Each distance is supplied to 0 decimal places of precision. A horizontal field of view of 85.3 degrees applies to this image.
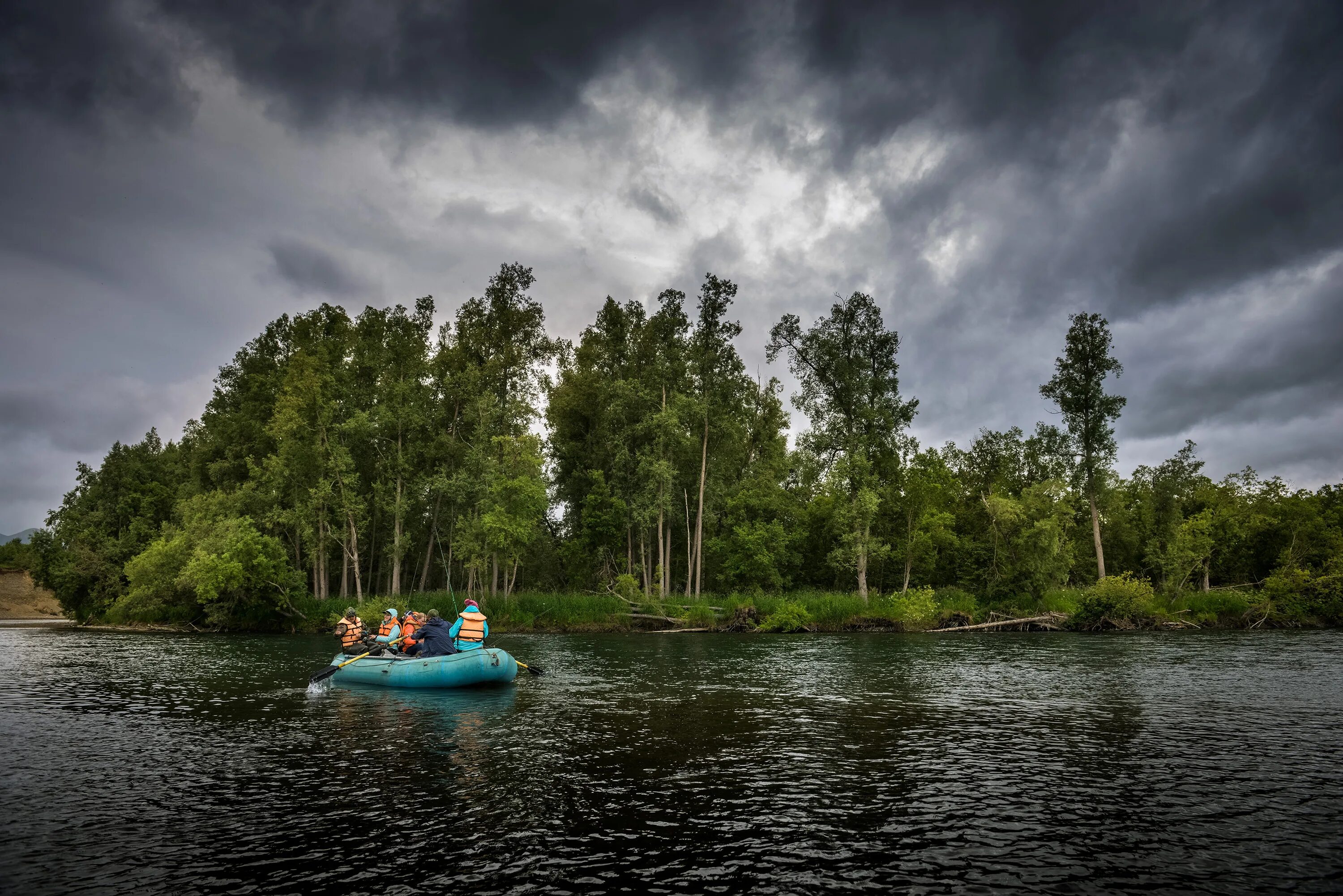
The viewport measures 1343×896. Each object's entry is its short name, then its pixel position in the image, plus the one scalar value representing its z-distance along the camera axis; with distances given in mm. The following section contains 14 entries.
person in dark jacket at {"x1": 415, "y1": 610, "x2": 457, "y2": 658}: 21766
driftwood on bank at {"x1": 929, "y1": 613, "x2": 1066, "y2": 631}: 44656
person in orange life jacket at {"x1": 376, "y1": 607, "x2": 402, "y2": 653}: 25000
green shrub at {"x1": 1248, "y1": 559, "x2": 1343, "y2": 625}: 41812
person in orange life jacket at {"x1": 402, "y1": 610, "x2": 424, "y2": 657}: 23797
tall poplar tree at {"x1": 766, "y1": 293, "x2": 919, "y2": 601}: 51344
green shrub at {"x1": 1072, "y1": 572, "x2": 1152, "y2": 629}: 41781
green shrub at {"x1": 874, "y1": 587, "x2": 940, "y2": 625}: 44562
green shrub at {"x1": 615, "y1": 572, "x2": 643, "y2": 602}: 49019
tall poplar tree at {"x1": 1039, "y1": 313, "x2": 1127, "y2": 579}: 51031
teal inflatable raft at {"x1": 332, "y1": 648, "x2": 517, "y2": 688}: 20938
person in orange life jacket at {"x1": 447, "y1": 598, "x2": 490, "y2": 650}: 21656
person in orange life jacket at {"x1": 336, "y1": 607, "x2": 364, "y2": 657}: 23969
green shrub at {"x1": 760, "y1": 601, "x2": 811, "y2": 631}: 44906
